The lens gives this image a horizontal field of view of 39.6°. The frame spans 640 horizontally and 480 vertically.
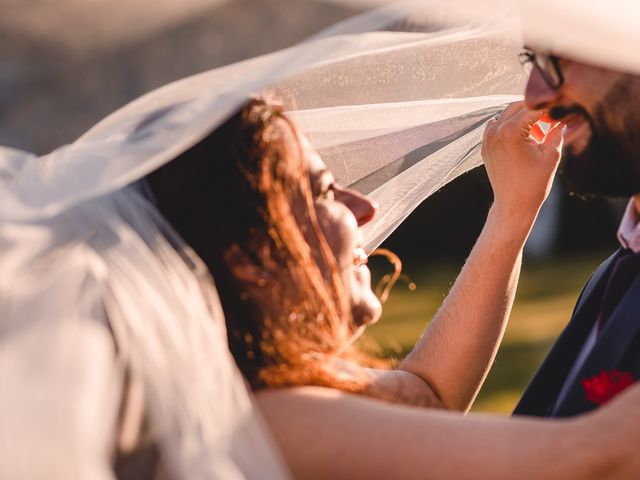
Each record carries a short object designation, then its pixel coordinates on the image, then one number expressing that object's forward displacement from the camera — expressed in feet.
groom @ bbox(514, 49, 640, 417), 6.38
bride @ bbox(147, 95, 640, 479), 5.41
